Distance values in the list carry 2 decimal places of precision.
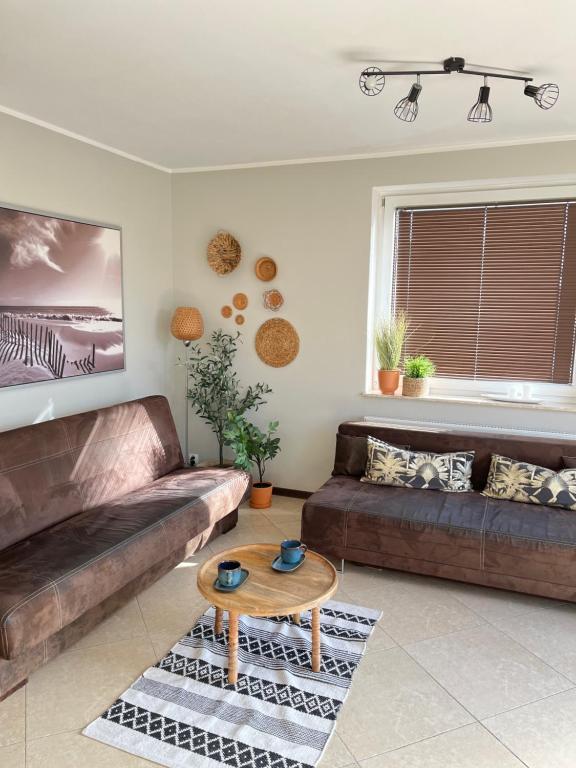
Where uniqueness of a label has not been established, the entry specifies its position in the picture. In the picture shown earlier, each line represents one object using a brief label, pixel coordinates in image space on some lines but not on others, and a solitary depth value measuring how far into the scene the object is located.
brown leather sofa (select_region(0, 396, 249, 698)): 2.14
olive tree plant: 4.25
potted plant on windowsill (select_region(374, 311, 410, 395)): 3.91
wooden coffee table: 2.14
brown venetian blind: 3.62
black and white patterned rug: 1.88
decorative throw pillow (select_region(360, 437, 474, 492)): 3.31
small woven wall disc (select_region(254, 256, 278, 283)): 4.12
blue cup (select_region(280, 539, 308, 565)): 2.42
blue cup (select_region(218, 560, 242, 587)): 2.24
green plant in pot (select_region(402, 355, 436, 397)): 3.85
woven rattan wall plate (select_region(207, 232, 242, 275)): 4.18
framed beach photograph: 3.05
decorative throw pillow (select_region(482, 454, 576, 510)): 3.04
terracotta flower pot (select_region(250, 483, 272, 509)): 4.09
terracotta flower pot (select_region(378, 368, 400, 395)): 3.93
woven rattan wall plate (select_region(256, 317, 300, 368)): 4.15
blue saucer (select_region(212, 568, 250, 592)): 2.24
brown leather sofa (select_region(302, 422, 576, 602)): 2.73
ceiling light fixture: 2.31
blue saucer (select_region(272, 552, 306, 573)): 2.39
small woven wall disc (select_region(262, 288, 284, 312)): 4.14
